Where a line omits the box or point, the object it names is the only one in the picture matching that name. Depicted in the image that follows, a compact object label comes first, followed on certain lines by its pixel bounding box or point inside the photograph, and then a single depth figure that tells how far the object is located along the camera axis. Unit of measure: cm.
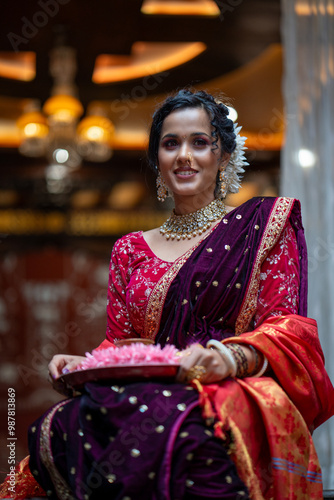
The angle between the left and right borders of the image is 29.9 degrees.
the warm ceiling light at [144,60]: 504
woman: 145
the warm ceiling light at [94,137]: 529
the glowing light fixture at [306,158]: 301
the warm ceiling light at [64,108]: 511
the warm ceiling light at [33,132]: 530
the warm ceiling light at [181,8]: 421
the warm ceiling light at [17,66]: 525
